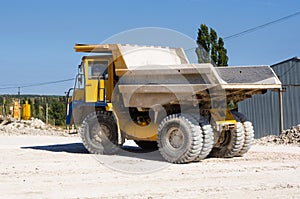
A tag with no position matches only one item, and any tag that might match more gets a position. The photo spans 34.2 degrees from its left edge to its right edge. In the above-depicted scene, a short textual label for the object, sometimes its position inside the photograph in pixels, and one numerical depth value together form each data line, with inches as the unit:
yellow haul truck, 473.1
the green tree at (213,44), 1258.0
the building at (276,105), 1016.9
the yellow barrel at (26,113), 1301.7
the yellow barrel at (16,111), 1312.1
